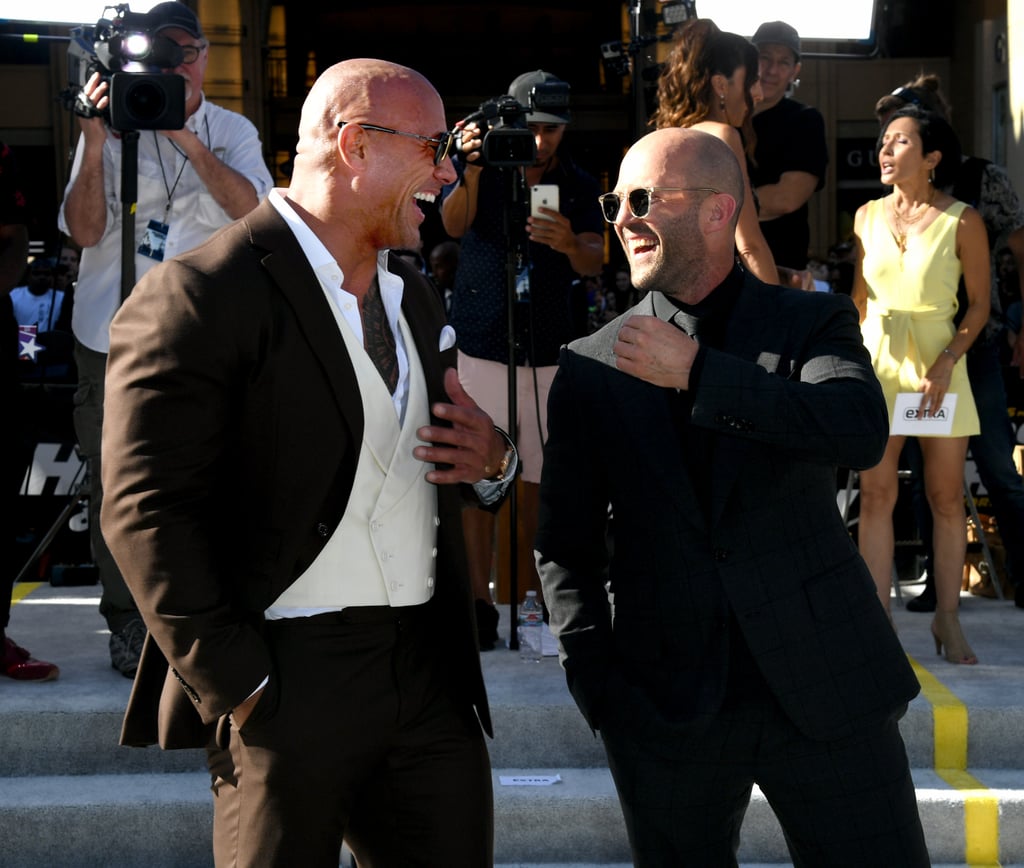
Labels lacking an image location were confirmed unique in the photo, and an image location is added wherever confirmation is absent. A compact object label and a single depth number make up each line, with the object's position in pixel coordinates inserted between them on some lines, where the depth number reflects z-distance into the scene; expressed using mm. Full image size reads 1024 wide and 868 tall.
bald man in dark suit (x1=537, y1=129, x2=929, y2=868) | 2541
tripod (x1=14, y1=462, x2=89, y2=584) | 6574
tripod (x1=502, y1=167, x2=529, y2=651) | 5062
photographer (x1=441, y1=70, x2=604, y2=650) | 5348
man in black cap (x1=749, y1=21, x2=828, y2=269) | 4879
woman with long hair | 4414
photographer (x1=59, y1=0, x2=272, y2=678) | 4625
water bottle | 5117
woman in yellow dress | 5078
